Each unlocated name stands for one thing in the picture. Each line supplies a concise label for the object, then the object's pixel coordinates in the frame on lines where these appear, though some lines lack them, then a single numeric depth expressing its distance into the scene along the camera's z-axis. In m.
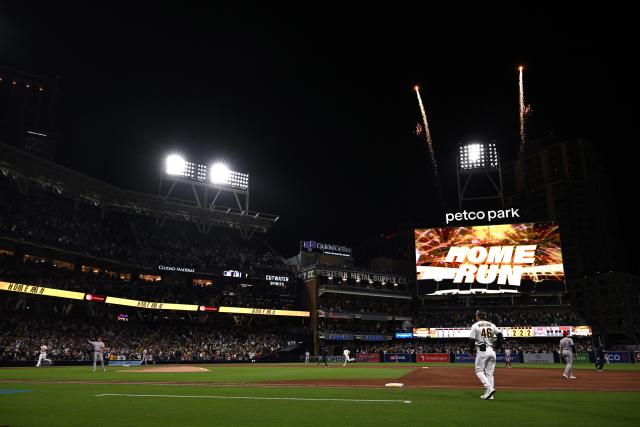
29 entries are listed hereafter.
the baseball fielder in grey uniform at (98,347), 28.30
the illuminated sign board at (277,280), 69.88
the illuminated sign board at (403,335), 67.74
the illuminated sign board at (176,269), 59.62
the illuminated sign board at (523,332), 60.63
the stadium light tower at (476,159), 70.94
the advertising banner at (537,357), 44.47
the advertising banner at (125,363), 41.89
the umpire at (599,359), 27.22
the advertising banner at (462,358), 47.06
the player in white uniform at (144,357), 43.78
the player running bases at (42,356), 34.91
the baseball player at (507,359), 36.97
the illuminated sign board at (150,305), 50.25
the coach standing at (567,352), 19.98
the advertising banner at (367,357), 52.95
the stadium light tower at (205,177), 62.69
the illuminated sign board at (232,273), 65.38
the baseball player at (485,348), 12.14
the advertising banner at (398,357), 50.75
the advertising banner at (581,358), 41.47
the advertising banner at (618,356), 40.31
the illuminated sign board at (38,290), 40.22
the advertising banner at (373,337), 69.55
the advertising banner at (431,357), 48.95
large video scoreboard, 64.00
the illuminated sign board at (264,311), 60.88
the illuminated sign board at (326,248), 78.69
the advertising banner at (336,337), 66.19
